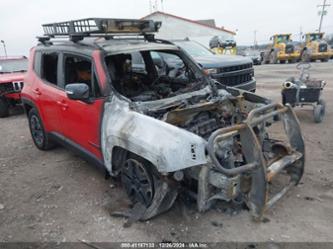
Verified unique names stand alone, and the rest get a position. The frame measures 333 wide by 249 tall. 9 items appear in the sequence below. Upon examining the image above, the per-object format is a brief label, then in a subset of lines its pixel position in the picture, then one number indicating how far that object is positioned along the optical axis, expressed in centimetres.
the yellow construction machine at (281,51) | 2567
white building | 3369
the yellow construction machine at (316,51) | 2483
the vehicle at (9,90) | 898
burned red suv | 298
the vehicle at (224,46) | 1826
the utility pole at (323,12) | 5109
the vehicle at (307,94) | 675
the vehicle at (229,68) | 742
